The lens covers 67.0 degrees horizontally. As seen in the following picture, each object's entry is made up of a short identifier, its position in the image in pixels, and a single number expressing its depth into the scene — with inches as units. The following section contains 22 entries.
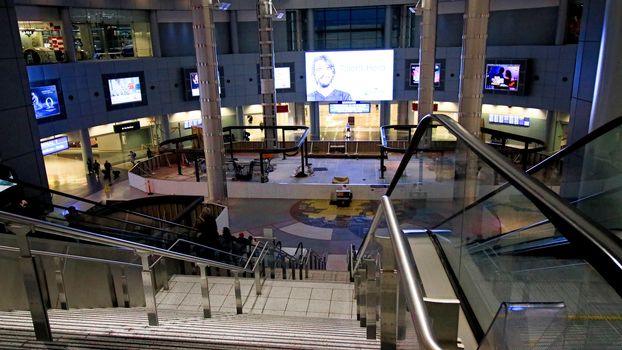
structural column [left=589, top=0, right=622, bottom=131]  249.6
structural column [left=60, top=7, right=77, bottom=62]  880.3
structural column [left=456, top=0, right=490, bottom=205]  518.3
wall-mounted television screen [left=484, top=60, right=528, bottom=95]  908.0
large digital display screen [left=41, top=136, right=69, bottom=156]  854.5
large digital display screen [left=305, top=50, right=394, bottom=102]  1088.2
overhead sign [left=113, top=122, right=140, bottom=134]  991.0
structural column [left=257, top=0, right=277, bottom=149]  850.1
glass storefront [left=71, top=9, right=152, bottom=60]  935.7
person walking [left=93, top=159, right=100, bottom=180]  888.0
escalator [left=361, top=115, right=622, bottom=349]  50.2
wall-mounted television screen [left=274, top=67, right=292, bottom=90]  1122.7
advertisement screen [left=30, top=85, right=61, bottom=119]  796.6
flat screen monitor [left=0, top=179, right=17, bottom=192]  311.9
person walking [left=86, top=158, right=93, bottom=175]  906.7
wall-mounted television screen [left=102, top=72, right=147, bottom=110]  932.6
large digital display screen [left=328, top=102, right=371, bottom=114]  1182.3
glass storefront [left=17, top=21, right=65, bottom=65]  860.6
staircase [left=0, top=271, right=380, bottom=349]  118.3
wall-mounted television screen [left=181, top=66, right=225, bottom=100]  1057.5
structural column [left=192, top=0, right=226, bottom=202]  603.8
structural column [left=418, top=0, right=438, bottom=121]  733.9
